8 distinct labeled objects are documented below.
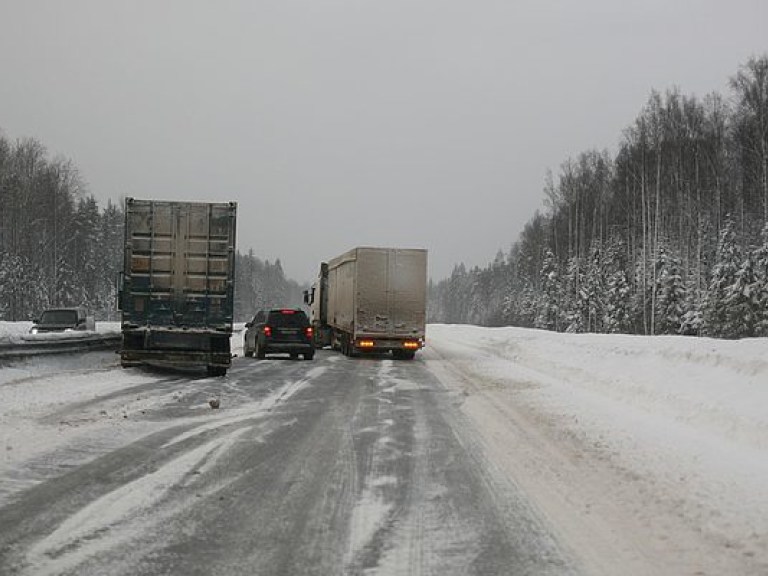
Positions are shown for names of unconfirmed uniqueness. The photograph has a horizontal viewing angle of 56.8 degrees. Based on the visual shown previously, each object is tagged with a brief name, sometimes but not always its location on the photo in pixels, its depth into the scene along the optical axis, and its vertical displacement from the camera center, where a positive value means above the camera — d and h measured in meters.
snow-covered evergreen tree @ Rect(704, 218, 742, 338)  37.81 +1.53
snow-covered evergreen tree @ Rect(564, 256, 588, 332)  60.94 +1.65
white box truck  25.39 +0.52
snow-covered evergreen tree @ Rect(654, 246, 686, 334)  43.97 +1.29
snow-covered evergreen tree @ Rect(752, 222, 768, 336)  36.59 +1.83
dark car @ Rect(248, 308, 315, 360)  24.00 -0.77
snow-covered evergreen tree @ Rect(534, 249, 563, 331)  71.38 +2.07
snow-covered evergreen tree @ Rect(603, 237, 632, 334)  52.53 +1.10
